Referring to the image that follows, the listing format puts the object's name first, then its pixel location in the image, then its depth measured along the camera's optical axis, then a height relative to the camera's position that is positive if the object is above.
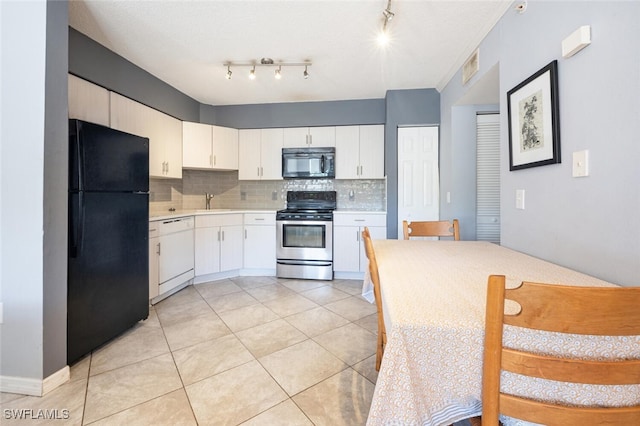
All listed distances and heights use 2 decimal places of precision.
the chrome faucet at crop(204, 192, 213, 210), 4.09 +0.24
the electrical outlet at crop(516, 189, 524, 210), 1.70 +0.10
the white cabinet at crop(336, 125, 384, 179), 3.75 +0.89
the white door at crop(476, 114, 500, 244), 2.91 +0.40
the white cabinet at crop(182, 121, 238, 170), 3.52 +0.95
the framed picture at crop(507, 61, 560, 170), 1.38 +0.55
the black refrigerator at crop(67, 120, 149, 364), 1.69 -0.14
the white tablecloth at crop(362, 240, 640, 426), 0.65 -0.39
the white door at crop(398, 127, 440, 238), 3.39 +0.51
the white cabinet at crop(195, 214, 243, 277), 3.36 -0.38
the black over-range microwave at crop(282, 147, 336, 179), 3.75 +0.74
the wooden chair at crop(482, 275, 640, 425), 0.57 -0.32
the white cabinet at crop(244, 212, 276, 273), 3.70 -0.37
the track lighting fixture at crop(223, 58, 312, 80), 2.70 +1.55
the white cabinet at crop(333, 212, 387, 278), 3.52 -0.32
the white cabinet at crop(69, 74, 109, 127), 2.18 +0.99
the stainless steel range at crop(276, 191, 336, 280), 3.55 -0.41
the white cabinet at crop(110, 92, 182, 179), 2.62 +0.95
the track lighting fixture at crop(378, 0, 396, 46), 1.85 +1.43
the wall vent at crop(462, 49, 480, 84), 2.33 +1.36
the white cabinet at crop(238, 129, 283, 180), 3.92 +0.90
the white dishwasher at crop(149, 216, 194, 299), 2.67 -0.43
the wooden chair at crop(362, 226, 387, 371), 1.22 -0.36
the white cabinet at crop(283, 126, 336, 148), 3.82 +1.13
